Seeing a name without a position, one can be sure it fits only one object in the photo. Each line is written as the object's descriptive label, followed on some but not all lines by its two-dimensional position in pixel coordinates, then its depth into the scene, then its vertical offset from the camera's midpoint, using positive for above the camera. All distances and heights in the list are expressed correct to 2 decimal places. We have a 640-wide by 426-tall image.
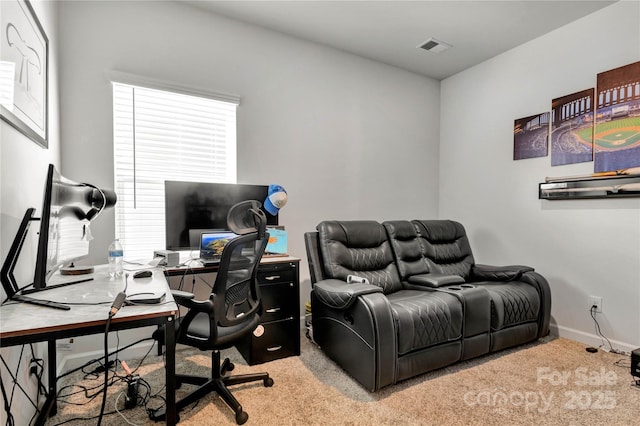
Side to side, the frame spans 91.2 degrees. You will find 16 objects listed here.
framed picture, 1.32 +0.66
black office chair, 1.58 -0.54
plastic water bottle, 1.89 -0.32
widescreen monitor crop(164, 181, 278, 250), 2.26 -0.01
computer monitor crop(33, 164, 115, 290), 1.21 -0.06
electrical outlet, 2.65 -0.80
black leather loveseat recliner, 1.96 -0.67
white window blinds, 2.43 +0.47
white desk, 1.04 -0.40
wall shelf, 2.44 +0.18
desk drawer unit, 2.33 -0.85
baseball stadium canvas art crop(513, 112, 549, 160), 3.03 +0.72
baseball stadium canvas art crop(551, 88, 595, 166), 2.69 +0.72
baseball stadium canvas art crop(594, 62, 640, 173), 2.43 +0.71
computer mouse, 1.79 -0.38
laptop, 2.23 -0.28
